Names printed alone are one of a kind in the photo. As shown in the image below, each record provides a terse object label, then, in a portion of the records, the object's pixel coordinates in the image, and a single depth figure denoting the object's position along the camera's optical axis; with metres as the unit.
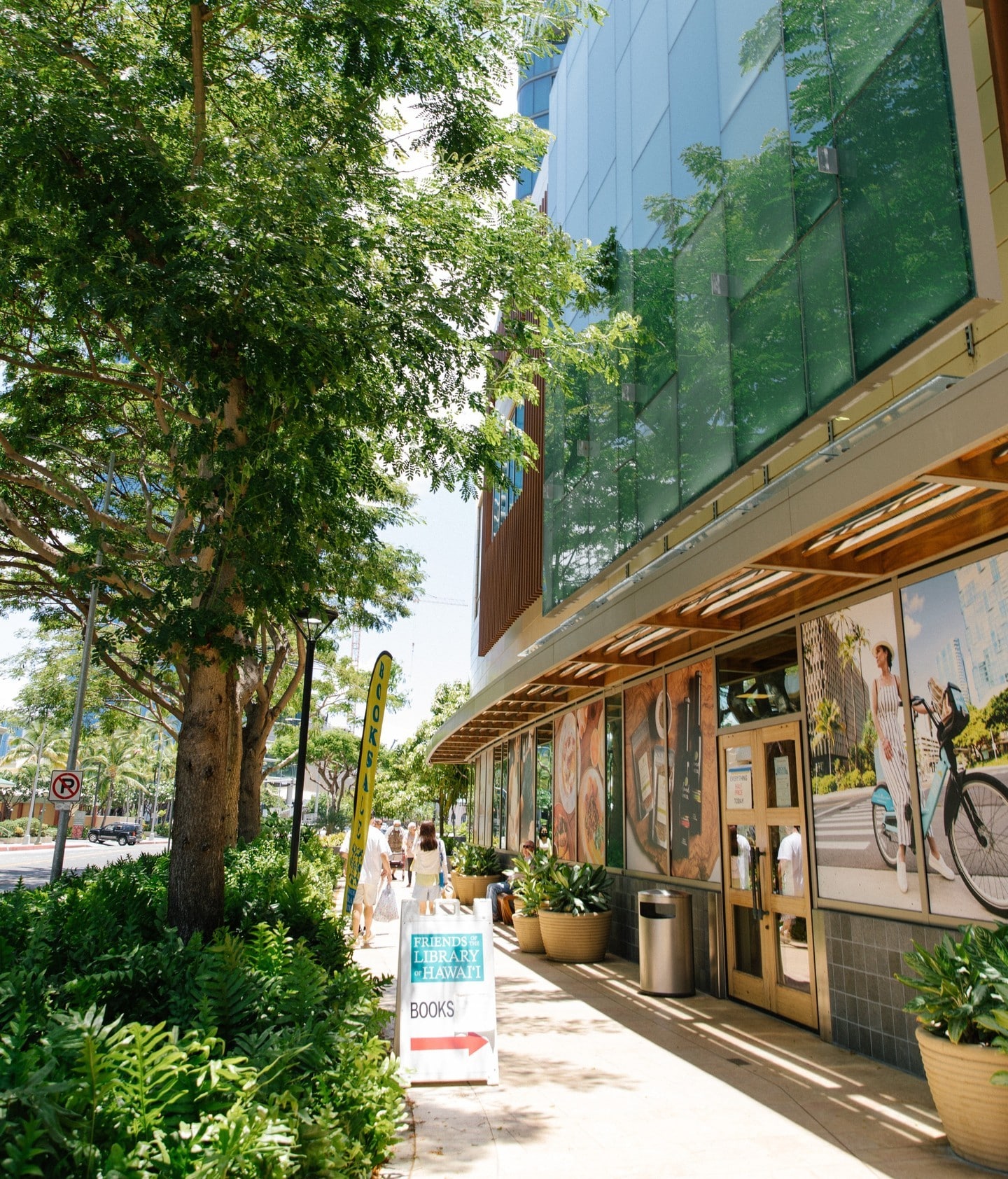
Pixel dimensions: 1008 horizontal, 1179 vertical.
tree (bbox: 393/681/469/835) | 42.41
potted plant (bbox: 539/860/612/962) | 11.78
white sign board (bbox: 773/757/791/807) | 8.54
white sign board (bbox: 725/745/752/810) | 9.25
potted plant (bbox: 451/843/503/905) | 18.41
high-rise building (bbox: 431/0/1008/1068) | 5.78
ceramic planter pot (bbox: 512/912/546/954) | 12.77
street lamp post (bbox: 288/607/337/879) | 13.50
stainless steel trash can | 9.53
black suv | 62.59
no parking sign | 20.34
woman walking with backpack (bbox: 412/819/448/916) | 13.62
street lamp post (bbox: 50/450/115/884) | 14.45
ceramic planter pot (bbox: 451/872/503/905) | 18.36
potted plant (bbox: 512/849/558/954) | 12.58
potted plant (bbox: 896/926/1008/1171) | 4.75
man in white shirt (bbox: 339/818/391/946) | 13.23
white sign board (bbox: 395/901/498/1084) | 6.45
